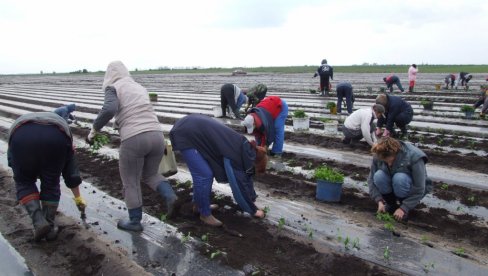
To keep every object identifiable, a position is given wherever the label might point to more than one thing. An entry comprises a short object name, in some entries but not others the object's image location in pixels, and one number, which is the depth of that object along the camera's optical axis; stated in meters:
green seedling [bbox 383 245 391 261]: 3.57
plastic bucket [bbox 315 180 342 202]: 4.88
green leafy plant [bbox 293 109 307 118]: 9.40
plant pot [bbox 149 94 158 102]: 16.42
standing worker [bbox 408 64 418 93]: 18.34
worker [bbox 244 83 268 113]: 9.39
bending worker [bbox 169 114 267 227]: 3.99
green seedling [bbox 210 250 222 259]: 3.62
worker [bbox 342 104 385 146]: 7.14
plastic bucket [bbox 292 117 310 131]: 9.41
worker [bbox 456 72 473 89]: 19.86
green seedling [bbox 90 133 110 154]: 4.33
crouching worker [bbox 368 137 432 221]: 4.07
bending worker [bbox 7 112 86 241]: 3.66
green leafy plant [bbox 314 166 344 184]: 4.82
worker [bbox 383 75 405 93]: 17.48
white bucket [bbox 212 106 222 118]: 12.18
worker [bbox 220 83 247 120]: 10.96
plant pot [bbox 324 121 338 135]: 8.92
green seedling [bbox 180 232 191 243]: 3.96
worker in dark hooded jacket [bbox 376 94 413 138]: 7.57
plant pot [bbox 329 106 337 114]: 11.68
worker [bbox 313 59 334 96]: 16.28
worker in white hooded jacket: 3.87
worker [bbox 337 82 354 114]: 11.48
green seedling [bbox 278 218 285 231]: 4.21
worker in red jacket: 5.85
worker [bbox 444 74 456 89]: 20.09
